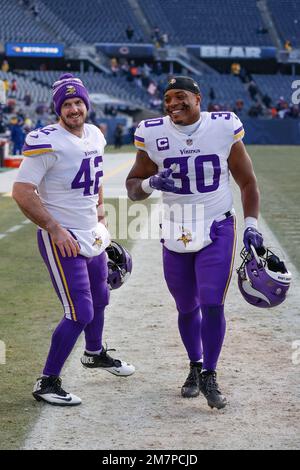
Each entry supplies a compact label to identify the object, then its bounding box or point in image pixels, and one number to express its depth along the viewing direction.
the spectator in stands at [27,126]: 36.03
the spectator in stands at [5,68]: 48.59
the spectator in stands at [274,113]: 50.53
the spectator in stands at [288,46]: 56.91
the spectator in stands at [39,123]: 38.12
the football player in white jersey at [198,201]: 5.16
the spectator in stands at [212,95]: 52.25
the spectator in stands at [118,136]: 41.50
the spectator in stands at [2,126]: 35.90
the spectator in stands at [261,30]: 58.50
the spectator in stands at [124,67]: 54.24
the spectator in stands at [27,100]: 45.00
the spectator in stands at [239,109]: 50.33
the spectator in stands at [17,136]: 33.09
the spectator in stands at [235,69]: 56.50
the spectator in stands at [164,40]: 55.91
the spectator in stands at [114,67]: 53.66
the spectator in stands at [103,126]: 43.93
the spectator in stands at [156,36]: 55.91
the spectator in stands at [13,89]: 46.15
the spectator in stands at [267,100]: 52.67
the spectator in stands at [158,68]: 54.69
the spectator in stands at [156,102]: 51.28
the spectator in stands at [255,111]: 49.94
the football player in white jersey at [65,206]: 5.11
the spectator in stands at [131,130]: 48.15
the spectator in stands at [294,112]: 50.50
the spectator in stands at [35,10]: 55.50
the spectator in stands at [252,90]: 54.56
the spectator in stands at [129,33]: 56.12
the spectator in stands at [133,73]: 54.03
